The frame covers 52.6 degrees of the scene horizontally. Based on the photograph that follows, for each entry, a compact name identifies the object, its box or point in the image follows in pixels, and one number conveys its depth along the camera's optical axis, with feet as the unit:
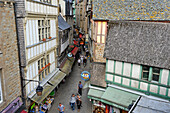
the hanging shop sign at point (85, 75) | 38.86
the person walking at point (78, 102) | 39.86
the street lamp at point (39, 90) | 28.04
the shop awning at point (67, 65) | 53.67
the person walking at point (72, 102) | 39.73
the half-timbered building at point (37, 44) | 30.42
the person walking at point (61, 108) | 36.45
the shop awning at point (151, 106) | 25.49
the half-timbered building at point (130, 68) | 28.84
